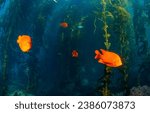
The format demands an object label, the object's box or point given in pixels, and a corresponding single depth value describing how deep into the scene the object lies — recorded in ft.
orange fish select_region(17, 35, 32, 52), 21.88
